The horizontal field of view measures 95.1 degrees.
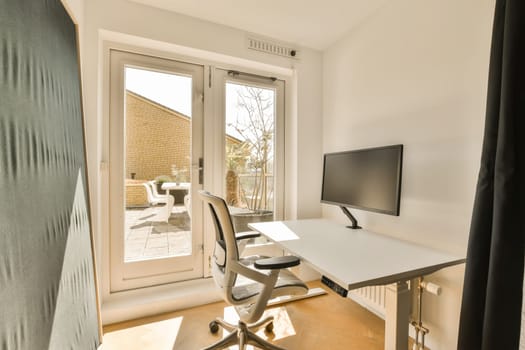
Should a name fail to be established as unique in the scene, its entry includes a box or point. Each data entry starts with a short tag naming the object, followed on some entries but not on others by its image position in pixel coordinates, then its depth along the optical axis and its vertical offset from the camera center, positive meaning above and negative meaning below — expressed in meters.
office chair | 1.24 -0.67
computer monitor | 1.47 -0.09
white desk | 1.05 -0.48
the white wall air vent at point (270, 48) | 2.27 +1.14
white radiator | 1.78 -1.04
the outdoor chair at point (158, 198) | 2.11 -0.32
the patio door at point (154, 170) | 2.01 -0.07
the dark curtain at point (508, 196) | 0.99 -0.11
